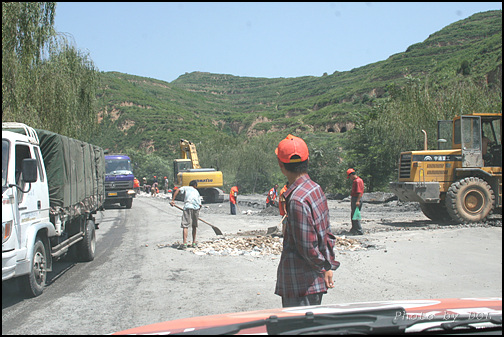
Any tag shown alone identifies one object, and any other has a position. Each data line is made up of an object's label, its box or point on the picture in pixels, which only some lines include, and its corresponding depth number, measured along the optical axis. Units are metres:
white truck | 6.29
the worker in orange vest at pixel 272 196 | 23.19
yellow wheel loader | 14.29
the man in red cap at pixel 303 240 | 3.30
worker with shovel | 11.56
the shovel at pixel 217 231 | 13.45
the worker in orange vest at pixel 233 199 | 22.19
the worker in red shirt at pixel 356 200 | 12.68
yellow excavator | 31.56
